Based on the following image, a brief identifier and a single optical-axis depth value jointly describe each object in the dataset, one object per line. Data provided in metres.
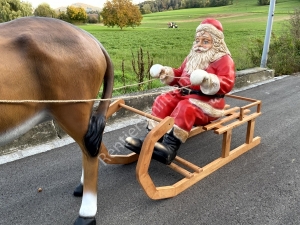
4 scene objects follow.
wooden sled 1.94
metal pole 5.92
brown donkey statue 1.29
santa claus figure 2.22
